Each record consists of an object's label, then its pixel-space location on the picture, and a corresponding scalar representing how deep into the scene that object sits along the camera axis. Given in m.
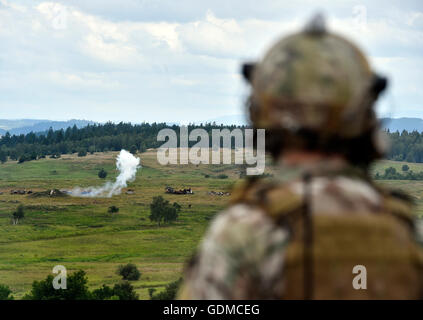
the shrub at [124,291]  48.29
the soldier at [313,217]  2.43
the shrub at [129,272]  63.53
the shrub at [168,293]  44.46
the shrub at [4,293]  50.33
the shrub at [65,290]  43.41
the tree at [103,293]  46.94
